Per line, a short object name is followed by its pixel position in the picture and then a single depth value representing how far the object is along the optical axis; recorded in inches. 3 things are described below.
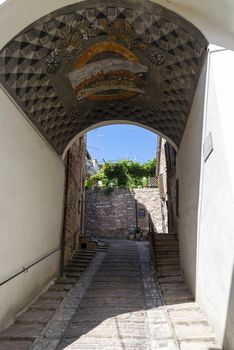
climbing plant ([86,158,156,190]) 689.0
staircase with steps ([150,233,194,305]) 167.6
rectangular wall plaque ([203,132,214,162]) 119.1
